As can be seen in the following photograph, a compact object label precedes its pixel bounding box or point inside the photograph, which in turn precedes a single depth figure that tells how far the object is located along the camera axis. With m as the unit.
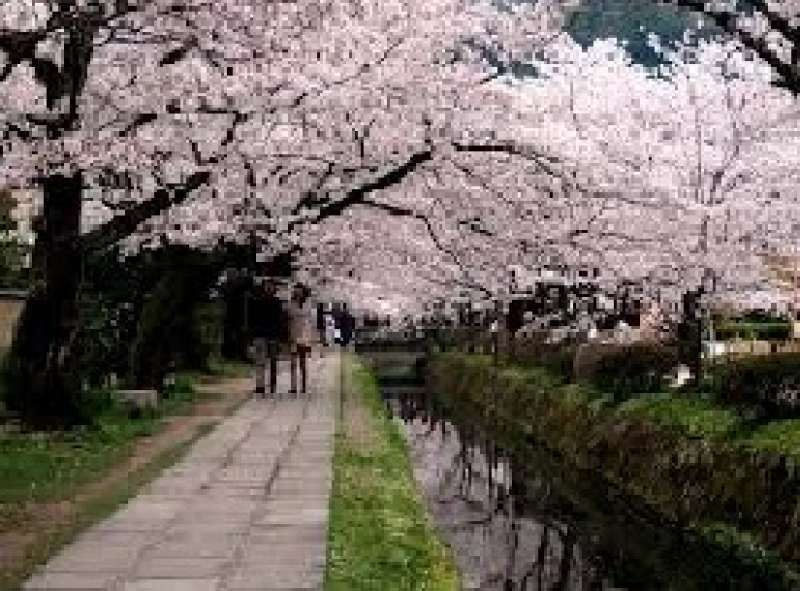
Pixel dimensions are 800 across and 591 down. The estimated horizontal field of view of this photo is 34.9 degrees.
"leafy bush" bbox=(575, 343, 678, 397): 22.25
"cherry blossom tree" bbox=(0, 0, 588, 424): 16.59
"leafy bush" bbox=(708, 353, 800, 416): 15.59
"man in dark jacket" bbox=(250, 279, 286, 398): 30.77
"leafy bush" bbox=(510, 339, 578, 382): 27.98
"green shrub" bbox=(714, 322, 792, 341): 36.12
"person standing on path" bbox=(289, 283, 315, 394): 31.32
